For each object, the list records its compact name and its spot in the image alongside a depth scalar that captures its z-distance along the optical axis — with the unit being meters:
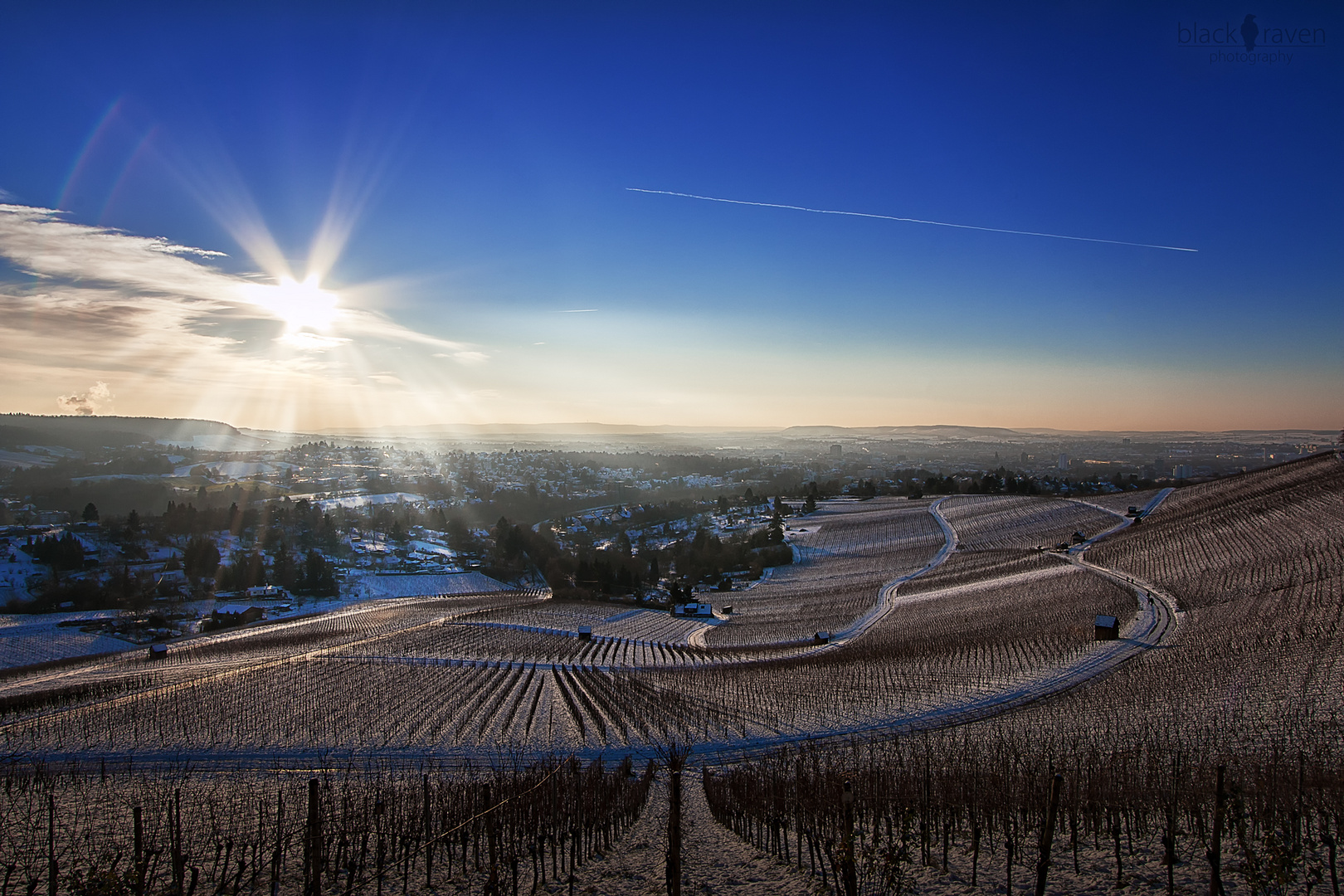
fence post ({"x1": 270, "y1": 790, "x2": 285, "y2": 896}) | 8.24
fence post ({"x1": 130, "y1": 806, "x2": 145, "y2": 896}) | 6.49
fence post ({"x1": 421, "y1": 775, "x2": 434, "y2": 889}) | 8.72
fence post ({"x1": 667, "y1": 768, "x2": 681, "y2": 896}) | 6.91
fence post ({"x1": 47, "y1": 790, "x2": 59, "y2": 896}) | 7.46
